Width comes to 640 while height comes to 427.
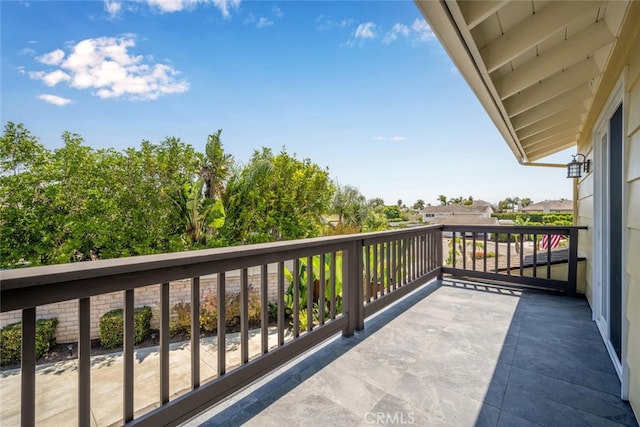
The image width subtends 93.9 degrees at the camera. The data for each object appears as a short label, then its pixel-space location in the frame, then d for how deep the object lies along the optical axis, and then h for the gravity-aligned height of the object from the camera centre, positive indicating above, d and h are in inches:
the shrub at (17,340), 247.8 -109.8
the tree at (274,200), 431.8 +19.6
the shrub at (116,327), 283.9 -108.7
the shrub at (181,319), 298.0 -106.0
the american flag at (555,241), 262.2 -28.0
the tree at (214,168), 430.6 +66.6
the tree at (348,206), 738.6 +15.6
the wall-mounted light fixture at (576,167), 149.6 +22.0
